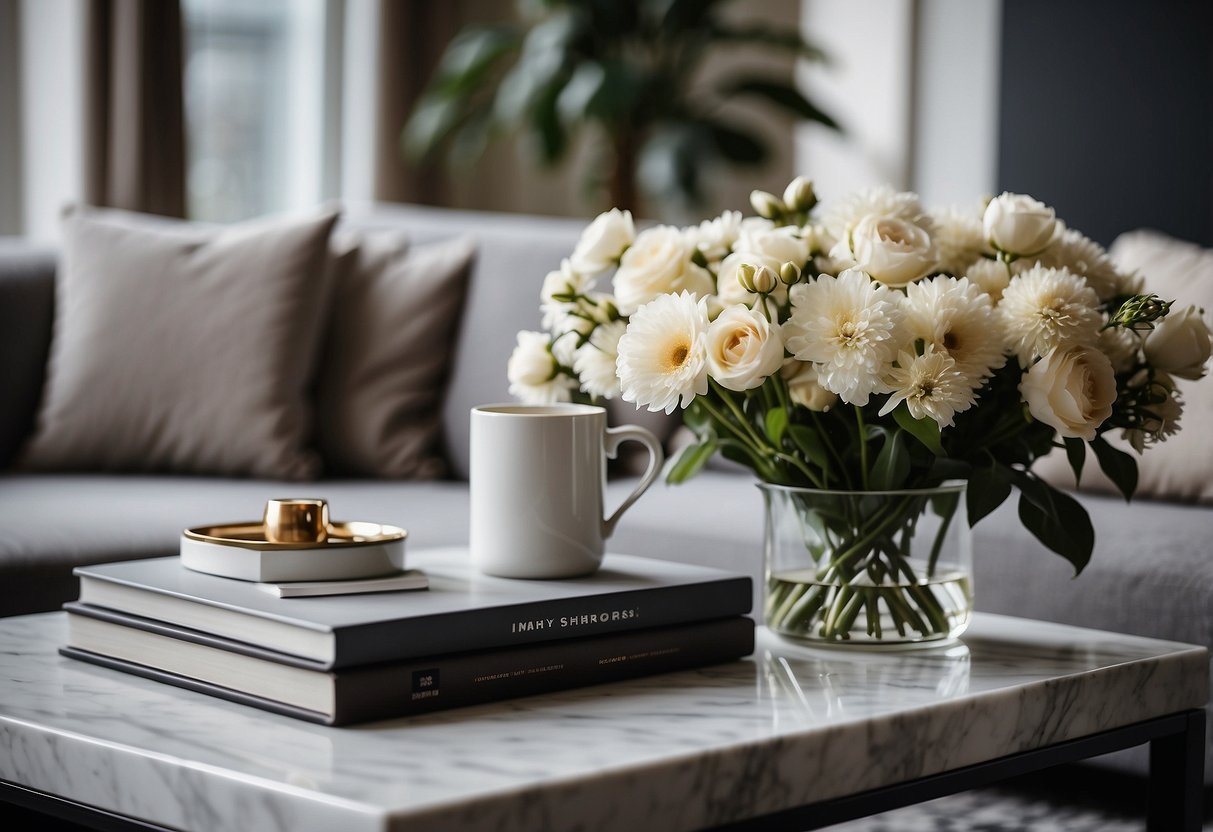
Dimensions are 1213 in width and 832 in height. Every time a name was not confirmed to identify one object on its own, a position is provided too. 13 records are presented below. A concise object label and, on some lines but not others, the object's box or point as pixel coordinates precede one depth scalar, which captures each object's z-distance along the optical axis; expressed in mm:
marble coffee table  1599
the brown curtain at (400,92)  6146
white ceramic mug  1862
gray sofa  2402
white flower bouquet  1813
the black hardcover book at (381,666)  1701
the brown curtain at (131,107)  4532
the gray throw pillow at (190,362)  3008
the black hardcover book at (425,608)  1705
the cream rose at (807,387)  1869
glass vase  1877
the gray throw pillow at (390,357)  3124
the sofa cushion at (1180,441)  2654
